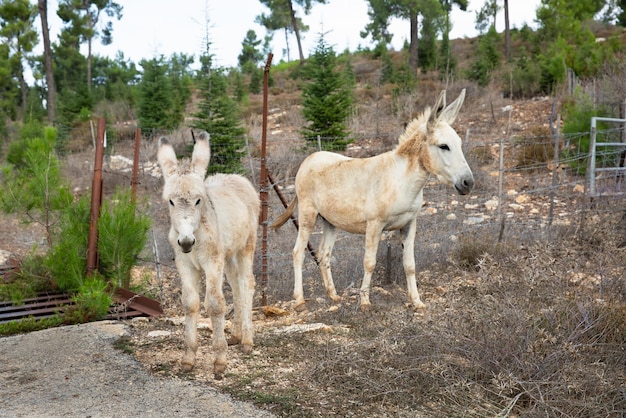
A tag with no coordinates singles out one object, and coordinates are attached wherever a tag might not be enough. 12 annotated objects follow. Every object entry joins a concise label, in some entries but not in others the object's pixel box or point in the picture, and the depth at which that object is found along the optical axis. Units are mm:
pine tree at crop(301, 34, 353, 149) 17453
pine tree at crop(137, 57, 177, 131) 23438
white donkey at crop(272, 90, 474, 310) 6508
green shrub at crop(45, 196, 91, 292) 7035
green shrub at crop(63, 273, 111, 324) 6445
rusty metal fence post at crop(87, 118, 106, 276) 7012
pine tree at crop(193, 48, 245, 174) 14195
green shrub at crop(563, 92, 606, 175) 14852
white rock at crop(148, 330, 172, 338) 5840
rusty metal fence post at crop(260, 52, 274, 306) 7065
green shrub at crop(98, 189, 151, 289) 6941
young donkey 4414
